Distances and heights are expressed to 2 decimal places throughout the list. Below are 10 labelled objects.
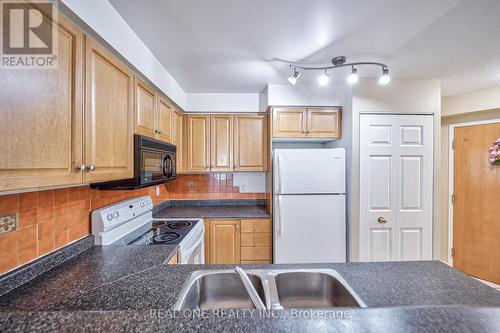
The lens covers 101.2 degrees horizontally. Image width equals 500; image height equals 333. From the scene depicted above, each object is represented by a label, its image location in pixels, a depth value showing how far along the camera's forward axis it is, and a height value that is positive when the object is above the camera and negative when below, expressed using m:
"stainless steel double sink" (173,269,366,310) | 1.04 -0.64
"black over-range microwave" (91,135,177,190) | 1.47 +0.00
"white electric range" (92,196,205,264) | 1.50 -0.59
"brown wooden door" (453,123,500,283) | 2.55 -0.49
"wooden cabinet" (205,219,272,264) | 2.45 -0.89
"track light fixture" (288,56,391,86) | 1.79 +0.89
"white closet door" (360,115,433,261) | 2.26 -0.23
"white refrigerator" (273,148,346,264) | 2.28 -0.44
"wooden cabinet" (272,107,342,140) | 2.52 +0.54
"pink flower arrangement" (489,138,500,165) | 2.47 +0.16
